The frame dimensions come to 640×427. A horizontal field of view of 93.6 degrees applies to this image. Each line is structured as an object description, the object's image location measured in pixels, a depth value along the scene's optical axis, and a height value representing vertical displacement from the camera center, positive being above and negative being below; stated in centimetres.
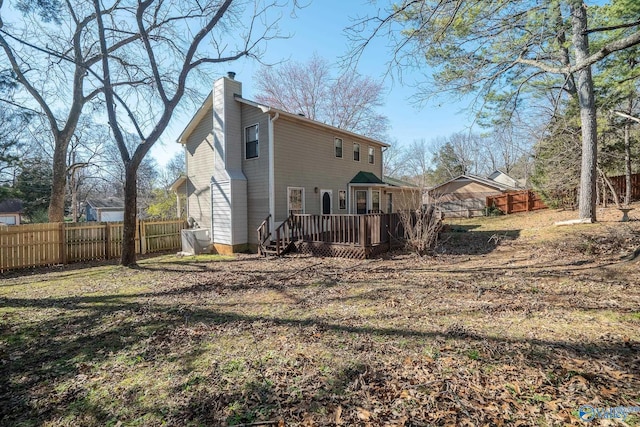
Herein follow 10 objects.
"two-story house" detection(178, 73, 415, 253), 1154 +217
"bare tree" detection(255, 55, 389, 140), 2600 +1088
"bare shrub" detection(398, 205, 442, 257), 949 -51
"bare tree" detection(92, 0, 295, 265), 910 +489
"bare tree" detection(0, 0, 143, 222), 814 +535
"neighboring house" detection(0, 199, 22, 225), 2919 +110
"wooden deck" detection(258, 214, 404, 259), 969 -65
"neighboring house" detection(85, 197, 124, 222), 3683 +150
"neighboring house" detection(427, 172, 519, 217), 2730 +191
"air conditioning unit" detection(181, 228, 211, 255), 1200 -91
